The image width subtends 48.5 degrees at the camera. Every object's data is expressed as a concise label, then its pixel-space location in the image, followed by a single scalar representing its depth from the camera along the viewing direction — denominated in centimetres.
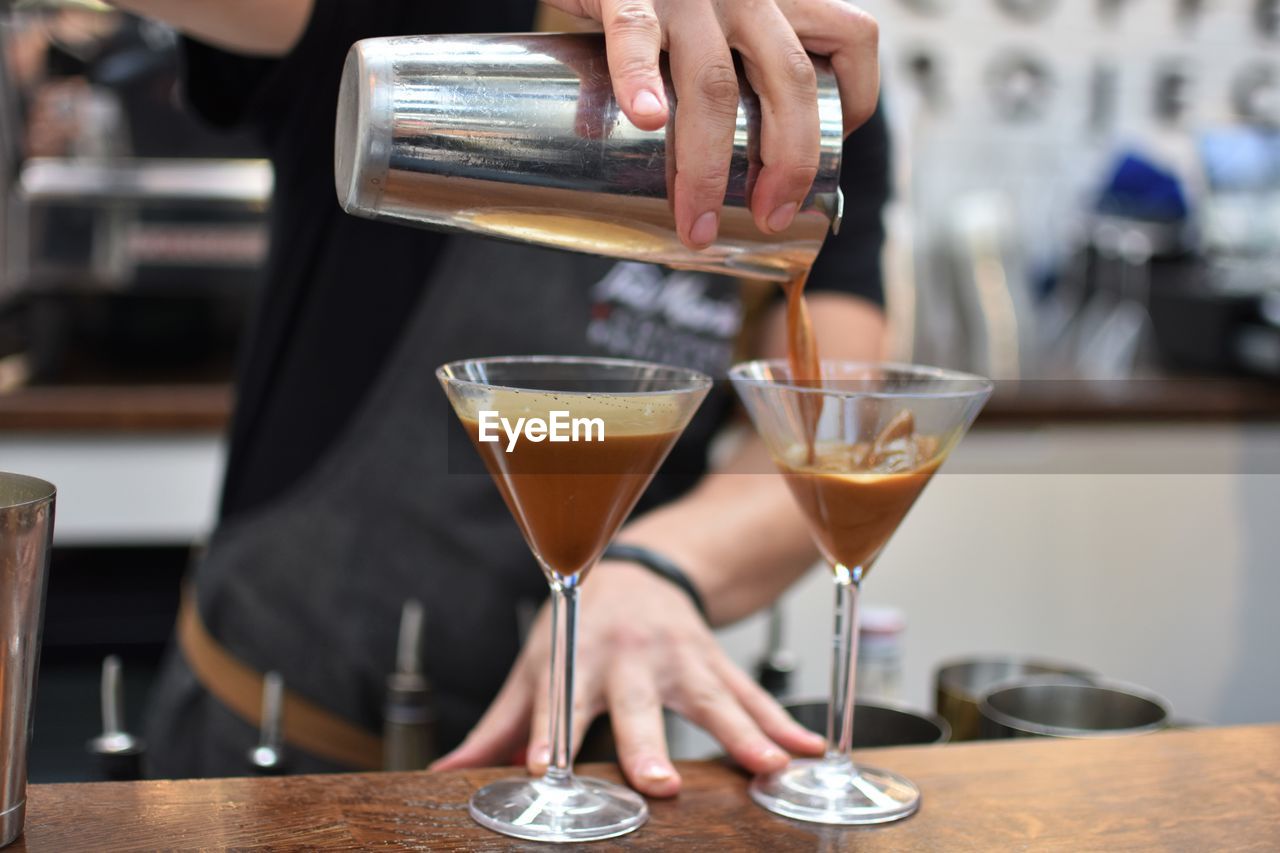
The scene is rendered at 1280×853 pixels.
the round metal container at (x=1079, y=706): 105
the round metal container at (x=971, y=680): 109
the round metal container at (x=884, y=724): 100
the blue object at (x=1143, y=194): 329
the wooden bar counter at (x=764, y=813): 76
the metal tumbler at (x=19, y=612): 68
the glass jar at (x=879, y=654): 121
